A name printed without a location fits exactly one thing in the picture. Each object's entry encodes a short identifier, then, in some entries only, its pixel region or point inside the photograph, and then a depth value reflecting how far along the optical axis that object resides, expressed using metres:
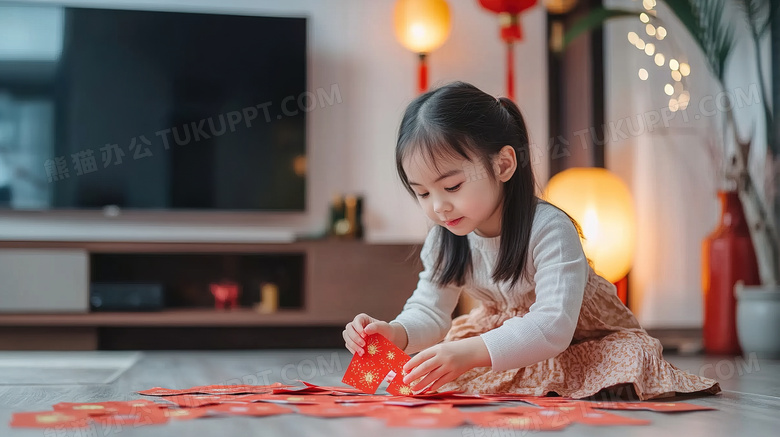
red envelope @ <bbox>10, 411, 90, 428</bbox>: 1.01
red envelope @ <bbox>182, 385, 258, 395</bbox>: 1.33
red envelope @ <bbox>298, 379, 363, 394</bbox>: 1.37
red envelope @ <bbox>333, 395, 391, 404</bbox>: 1.20
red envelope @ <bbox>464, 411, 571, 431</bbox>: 1.03
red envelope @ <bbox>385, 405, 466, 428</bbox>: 1.02
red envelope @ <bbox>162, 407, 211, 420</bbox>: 1.07
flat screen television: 3.04
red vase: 2.67
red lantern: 3.05
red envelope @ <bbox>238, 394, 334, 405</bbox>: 1.20
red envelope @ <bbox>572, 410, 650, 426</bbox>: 1.07
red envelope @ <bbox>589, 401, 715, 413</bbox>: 1.19
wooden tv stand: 2.85
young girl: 1.26
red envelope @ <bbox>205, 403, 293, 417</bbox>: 1.09
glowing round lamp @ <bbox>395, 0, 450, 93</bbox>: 3.13
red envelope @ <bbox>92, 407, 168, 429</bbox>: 1.02
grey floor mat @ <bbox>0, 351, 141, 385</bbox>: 1.82
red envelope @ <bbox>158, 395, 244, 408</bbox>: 1.16
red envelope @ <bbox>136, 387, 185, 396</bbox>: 1.34
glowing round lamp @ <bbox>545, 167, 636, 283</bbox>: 2.81
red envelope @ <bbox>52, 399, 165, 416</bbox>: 1.11
